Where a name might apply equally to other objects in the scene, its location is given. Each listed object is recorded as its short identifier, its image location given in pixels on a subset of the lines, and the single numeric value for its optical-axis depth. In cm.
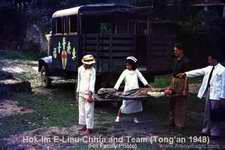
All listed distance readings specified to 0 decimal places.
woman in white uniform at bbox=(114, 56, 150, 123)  983
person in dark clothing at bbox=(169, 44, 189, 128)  951
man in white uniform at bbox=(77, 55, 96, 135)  921
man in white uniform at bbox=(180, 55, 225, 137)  866
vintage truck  1212
